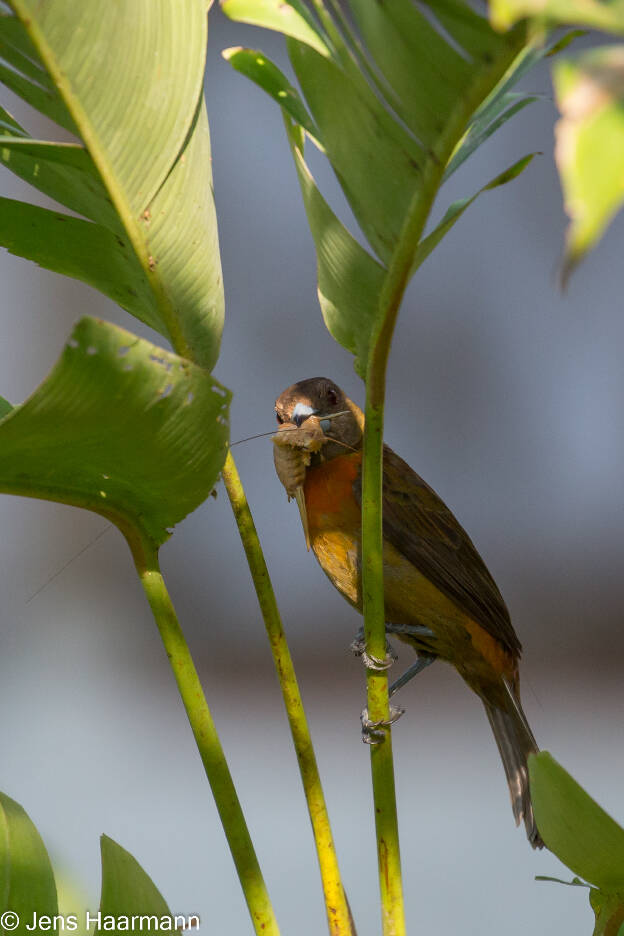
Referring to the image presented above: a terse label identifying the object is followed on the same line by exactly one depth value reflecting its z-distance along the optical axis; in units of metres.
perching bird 4.52
